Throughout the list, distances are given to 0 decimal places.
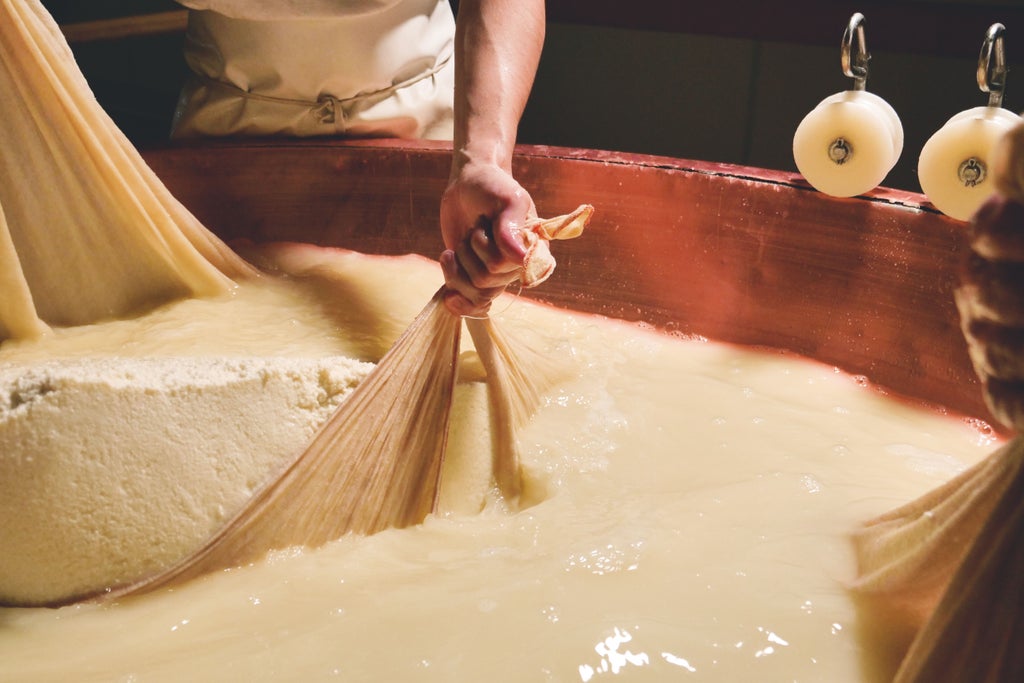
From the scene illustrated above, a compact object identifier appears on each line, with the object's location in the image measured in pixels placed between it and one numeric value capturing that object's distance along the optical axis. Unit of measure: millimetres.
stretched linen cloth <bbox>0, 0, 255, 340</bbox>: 1334
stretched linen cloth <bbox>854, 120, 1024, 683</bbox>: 561
